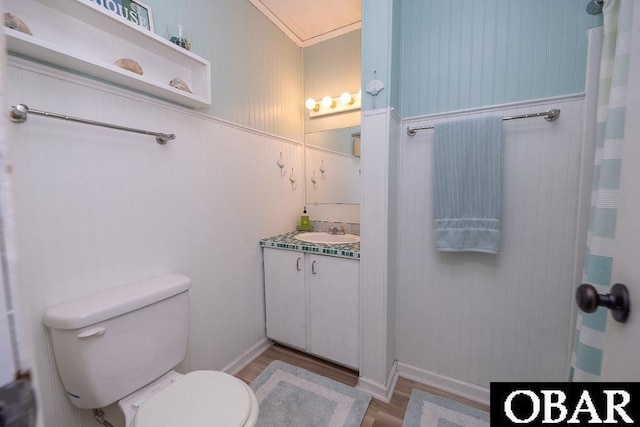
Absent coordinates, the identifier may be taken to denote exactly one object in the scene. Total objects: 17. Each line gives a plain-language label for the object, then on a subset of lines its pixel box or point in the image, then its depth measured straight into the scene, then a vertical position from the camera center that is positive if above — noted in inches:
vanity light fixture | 82.0 +29.7
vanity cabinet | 64.7 -29.8
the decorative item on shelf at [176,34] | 50.6 +31.8
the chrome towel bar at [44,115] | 33.3 +11.3
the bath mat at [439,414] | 54.2 -48.6
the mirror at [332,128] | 82.6 +22.3
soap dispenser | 91.1 -10.4
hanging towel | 53.3 +1.6
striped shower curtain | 27.2 -1.9
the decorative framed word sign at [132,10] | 41.9 +31.7
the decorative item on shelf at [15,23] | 31.4 +21.7
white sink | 79.0 -13.9
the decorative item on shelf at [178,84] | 50.6 +22.0
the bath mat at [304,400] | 54.7 -47.9
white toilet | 35.9 -26.6
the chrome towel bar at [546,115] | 49.2 +14.9
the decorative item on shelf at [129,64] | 42.9 +22.1
